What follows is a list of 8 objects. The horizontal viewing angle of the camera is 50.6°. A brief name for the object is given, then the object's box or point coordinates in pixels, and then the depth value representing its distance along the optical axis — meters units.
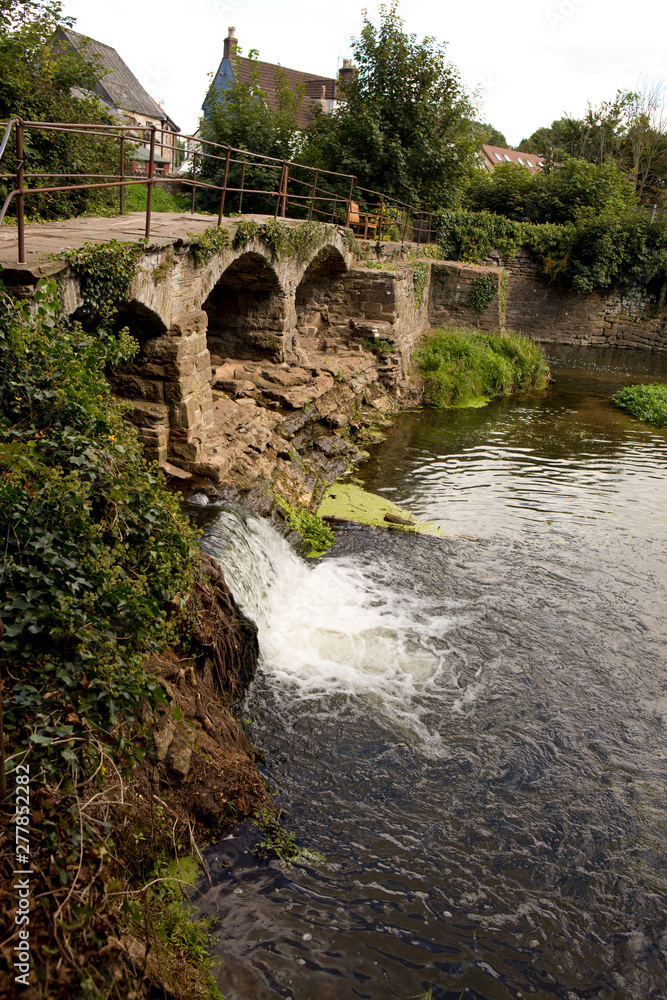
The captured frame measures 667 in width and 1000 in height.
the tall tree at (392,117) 19.80
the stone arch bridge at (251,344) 7.66
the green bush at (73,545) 3.24
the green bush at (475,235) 23.41
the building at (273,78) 31.00
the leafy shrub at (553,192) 25.73
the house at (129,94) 31.31
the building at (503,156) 49.72
